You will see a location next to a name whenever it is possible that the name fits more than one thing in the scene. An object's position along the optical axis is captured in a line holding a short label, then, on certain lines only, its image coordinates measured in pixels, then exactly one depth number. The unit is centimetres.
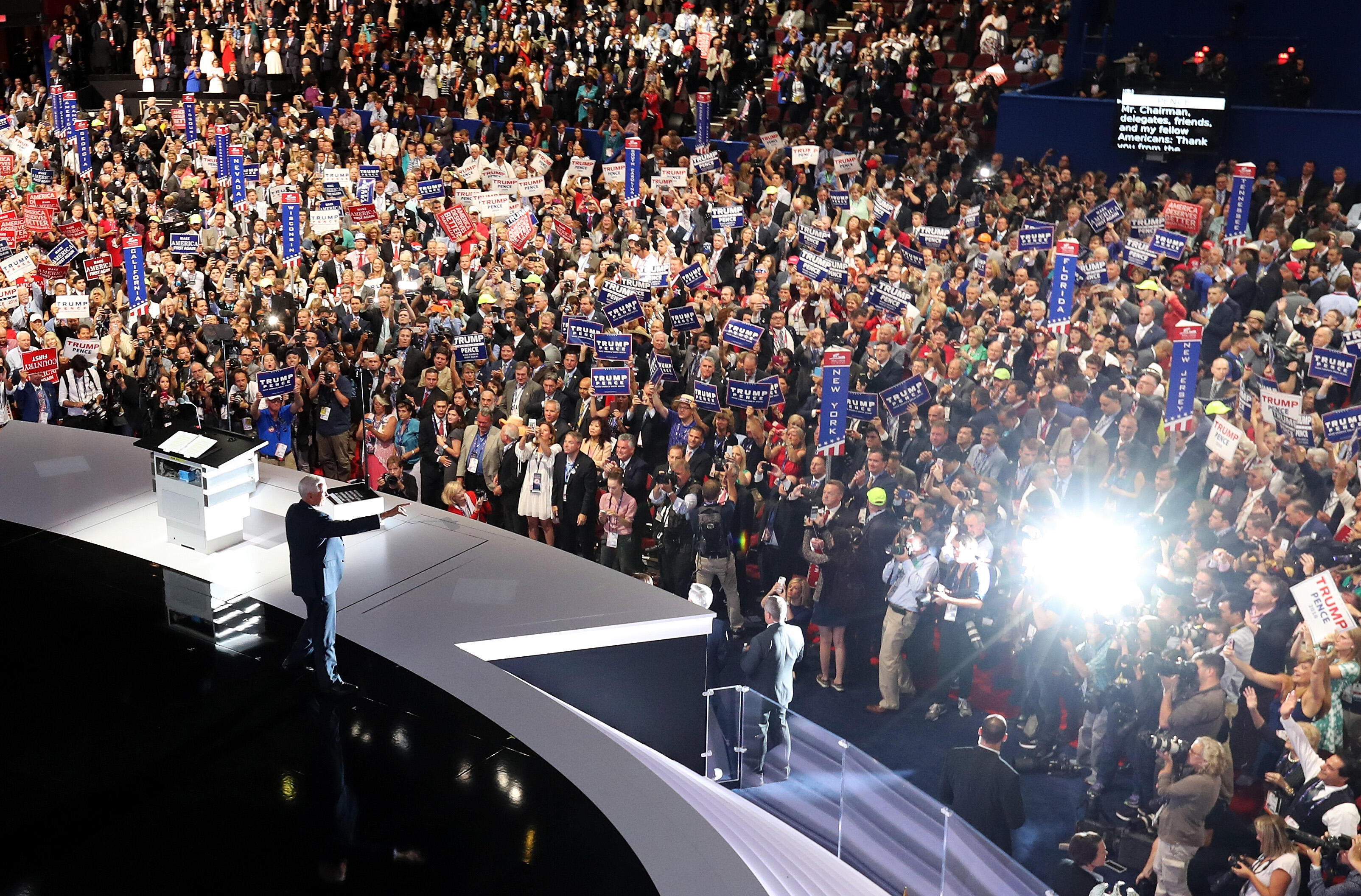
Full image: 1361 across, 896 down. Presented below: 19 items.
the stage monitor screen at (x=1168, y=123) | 1848
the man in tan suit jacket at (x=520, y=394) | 1177
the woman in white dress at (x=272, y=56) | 2775
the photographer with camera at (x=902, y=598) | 896
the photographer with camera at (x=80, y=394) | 1265
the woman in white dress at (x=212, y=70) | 2794
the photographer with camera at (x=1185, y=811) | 679
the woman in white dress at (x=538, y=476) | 1052
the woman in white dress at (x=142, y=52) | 2867
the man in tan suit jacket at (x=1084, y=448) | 991
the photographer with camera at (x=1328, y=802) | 646
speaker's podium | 761
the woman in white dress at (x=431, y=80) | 2519
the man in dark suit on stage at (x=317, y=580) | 666
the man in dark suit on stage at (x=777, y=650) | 845
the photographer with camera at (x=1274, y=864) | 625
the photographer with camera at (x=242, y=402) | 1240
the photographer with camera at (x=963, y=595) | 888
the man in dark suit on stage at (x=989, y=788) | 682
